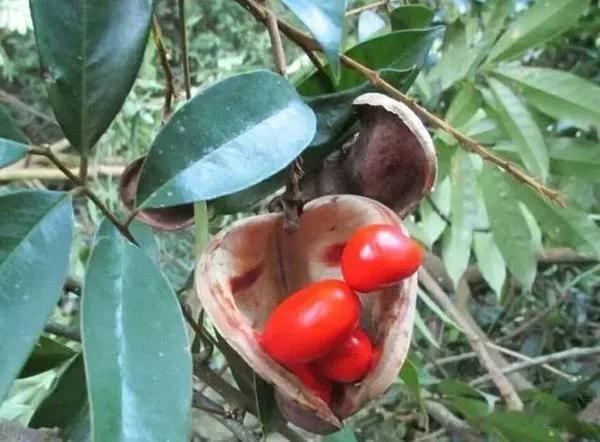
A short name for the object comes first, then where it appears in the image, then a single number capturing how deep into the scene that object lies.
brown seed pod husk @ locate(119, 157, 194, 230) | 0.43
